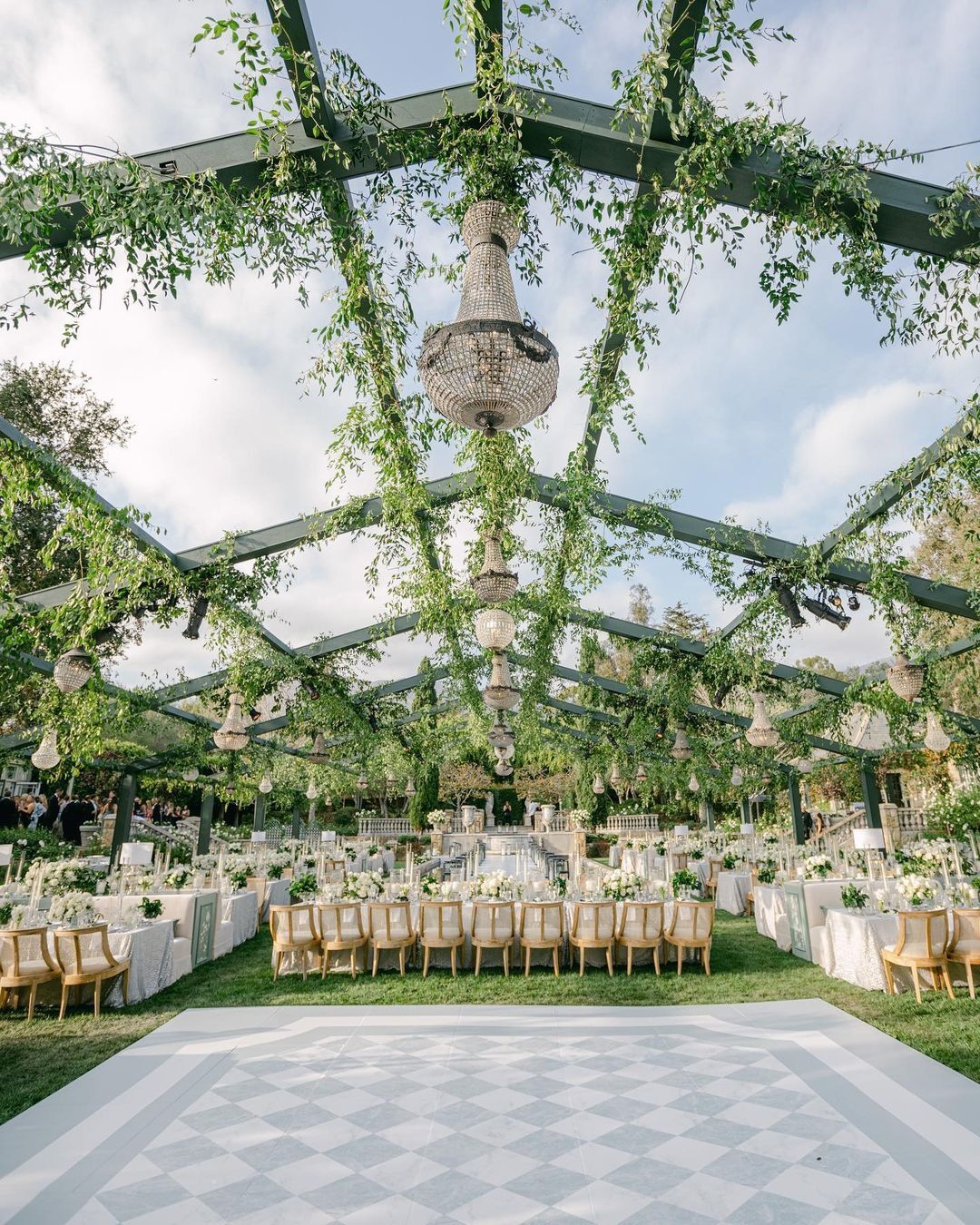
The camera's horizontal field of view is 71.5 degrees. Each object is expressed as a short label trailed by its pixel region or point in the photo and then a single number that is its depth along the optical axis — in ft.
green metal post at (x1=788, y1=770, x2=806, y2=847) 60.29
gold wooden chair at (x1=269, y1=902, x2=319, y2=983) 24.99
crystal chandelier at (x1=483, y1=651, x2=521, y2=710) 26.14
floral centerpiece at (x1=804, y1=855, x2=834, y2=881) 28.37
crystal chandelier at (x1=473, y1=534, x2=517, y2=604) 16.17
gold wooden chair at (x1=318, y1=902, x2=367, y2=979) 25.24
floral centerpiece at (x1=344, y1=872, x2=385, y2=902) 26.68
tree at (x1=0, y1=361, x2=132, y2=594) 34.37
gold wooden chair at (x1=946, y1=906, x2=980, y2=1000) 20.58
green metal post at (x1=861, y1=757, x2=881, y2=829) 52.80
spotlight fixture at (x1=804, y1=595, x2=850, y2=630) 24.43
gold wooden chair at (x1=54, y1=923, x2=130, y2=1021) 19.97
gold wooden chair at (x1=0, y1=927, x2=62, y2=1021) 19.71
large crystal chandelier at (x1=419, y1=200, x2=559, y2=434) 7.35
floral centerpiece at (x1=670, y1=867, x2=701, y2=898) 27.68
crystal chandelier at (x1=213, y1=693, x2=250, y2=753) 27.40
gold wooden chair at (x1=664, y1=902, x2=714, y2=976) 25.13
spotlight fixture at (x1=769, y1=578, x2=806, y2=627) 25.54
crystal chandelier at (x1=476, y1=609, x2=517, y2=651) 20.44
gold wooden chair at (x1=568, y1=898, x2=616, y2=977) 25.20
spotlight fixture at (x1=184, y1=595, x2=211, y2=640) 24.44
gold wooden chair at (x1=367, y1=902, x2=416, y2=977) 25.31
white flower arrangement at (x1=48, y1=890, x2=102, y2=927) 21.42
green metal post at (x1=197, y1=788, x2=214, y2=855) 58.08
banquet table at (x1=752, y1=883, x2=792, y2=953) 29.25
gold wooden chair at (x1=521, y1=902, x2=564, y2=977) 24.98
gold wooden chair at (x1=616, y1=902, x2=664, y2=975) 25.17
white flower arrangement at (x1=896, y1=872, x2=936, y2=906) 21.59
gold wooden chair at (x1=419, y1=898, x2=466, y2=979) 25.18
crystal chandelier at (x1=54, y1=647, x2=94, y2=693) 18.86
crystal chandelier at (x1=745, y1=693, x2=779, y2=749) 28.45
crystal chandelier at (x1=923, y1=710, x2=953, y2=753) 29.35
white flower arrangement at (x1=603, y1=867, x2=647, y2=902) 26.02
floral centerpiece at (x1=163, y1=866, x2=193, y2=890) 29.28
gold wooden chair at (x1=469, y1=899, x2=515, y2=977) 25.18
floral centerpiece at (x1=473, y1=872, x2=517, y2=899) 25.98
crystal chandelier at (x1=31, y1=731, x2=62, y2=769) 25.09
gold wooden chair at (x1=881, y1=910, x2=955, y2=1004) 20.35
